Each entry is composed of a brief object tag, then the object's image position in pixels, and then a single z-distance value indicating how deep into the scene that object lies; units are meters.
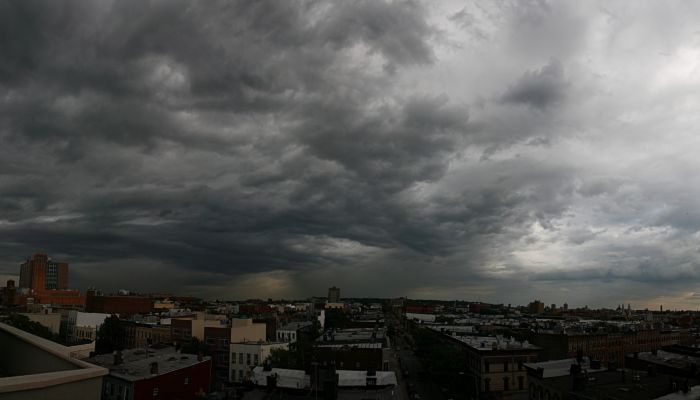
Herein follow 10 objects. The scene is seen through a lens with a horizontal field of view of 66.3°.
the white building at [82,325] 145.00
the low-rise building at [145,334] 124.81
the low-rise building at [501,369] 91.94
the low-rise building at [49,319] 132.88
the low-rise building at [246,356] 90.56
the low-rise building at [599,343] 117.38
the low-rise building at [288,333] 132.50
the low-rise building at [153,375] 56.88
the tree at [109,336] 113.69
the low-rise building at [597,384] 46.62
